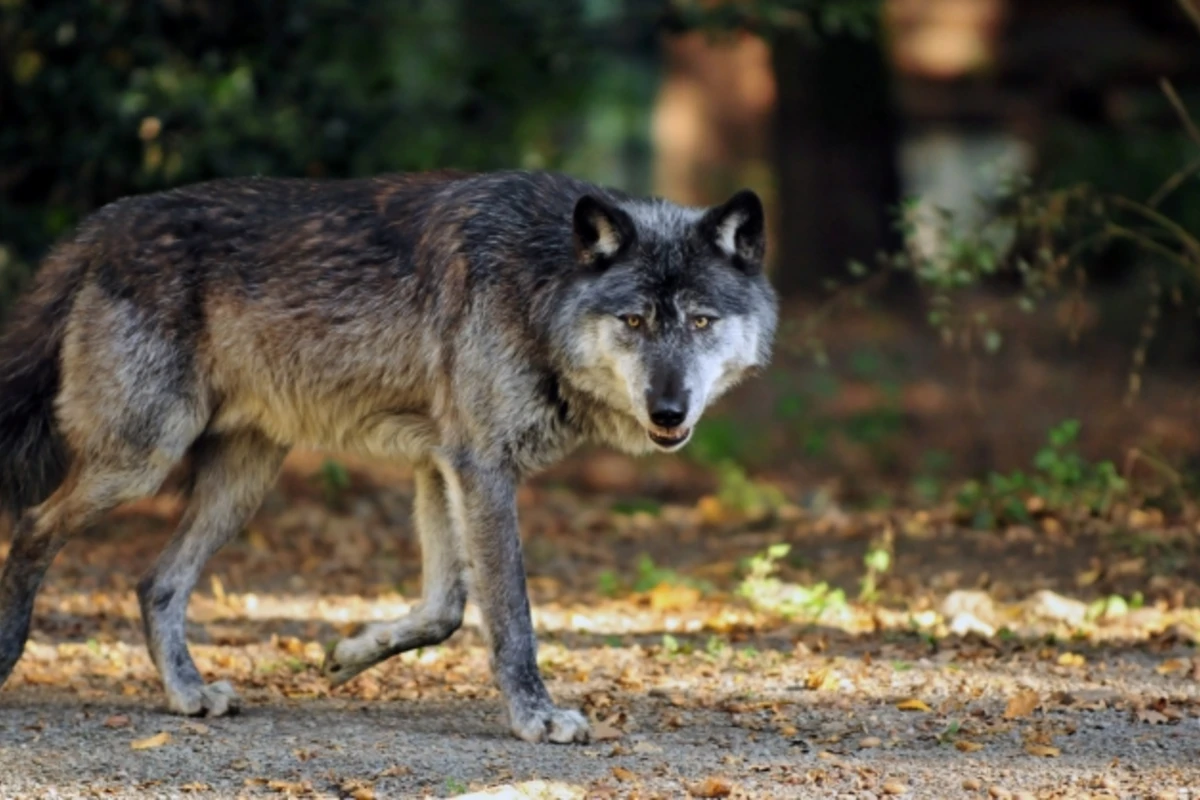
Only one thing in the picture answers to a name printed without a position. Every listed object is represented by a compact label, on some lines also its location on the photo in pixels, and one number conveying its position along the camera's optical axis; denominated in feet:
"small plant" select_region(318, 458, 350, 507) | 64.13
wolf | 38.65
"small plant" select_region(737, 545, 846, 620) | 48.32
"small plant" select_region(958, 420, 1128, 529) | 55.47
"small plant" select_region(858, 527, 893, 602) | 50.06
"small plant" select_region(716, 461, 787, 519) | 66.49
